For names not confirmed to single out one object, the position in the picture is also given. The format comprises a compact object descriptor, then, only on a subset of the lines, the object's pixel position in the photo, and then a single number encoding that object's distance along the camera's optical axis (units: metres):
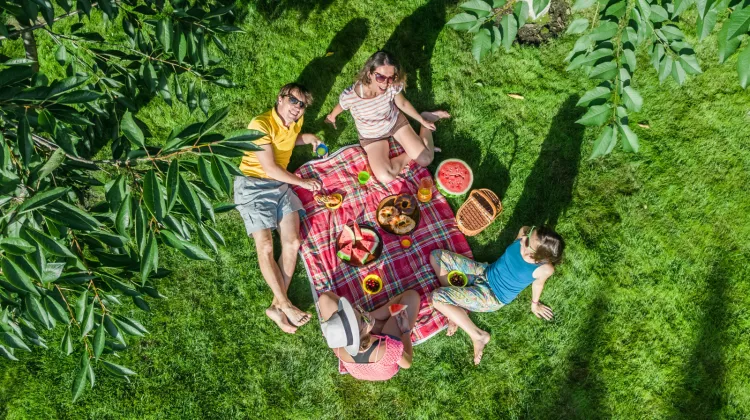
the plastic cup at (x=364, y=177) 5.68
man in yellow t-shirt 5.16
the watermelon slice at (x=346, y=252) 5.49
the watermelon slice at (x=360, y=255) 5.45
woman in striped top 5.27
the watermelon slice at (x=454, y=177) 5.55
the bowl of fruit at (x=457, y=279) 5.37
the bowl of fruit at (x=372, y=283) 5.43
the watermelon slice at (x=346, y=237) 5.52
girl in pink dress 4.68
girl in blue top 4.70
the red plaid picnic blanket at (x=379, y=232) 5.50
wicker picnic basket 5.41
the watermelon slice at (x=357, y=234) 5.50
